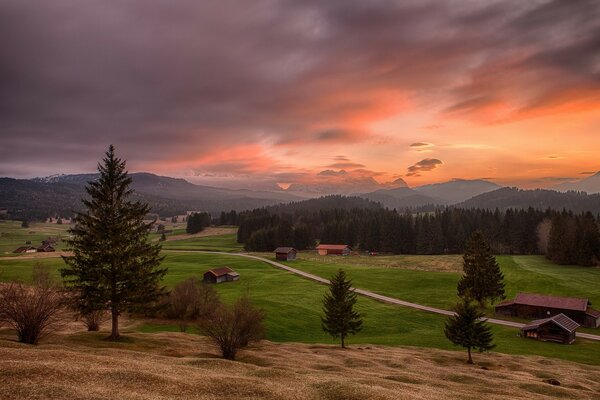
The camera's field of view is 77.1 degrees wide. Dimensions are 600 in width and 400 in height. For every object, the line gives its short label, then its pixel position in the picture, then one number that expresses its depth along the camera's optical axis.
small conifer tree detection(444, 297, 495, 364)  48.84
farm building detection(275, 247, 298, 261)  137.00
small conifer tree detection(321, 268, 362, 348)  53.81
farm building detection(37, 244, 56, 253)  163.38
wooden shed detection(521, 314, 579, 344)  62.00
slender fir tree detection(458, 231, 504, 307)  80.00
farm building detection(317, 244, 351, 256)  158.62
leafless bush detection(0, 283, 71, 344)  30.42
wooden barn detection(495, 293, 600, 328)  70.59
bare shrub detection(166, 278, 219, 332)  60.69
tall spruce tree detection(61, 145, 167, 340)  36.75
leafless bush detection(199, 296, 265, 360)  37.56
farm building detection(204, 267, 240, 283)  98.25
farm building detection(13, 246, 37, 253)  165.69
